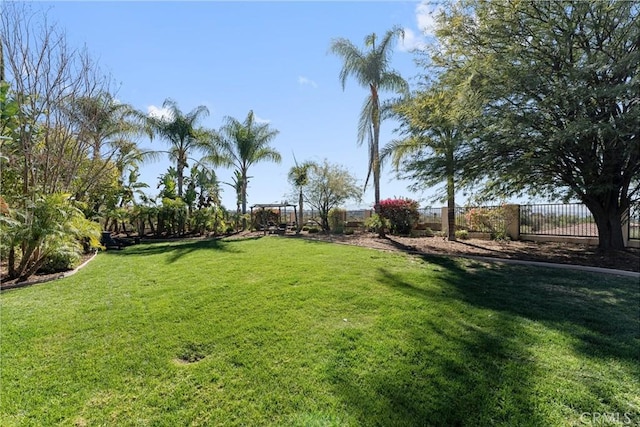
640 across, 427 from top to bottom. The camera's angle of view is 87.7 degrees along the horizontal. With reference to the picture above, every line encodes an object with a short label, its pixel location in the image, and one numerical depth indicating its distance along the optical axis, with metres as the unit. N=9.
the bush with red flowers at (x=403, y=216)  16.12
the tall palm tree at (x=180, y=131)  18.86
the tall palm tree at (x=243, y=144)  19.34
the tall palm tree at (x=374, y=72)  14.11
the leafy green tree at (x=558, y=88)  7.12
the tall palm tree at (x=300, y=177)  19.38
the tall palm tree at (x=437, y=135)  9.17
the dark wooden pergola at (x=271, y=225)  16.43
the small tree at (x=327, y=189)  19.38
